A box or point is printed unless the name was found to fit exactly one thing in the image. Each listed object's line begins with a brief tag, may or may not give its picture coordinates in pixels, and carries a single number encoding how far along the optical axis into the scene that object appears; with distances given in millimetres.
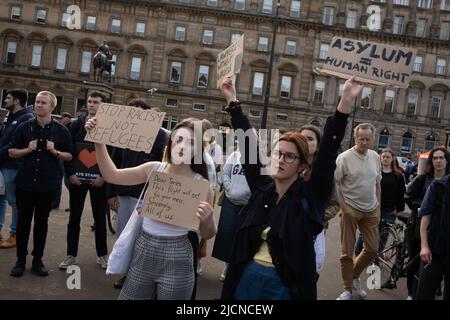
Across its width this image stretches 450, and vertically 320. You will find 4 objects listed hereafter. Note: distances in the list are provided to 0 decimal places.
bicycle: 6066
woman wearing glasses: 2449
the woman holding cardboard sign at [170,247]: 2832
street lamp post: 24100
